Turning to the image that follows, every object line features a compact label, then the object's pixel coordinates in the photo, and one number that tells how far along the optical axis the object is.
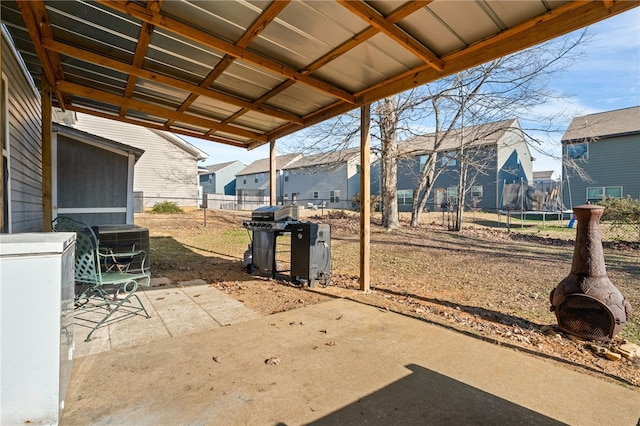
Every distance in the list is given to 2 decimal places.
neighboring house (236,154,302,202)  34.16
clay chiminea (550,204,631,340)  3.38
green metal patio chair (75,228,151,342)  3.40
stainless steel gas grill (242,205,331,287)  5.26
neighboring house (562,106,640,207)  17.80
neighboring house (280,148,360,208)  28.64
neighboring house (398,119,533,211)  22.02
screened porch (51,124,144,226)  6.62
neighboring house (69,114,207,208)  18.69
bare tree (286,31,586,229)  11.34
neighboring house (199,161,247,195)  39.00
